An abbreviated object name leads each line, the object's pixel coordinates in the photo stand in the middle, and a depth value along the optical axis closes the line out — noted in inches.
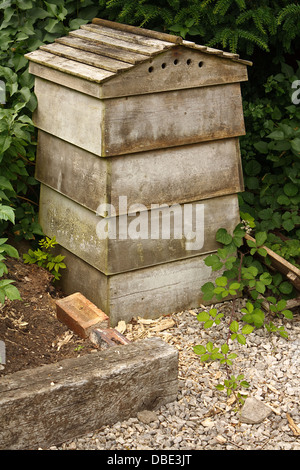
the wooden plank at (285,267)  158.1
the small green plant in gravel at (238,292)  135.2
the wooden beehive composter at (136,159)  139.3
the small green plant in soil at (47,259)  158.7
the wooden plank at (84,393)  112.6
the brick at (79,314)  141.2
